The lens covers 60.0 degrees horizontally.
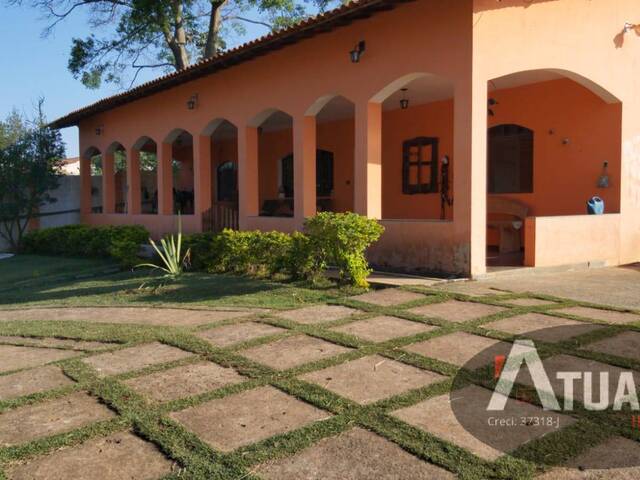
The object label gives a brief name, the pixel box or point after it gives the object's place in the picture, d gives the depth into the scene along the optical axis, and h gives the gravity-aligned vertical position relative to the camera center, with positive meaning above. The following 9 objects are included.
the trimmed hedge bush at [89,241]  10.57 -0.47
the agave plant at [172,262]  8.31 -0.65
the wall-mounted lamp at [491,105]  11.04 +2.23
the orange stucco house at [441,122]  7.86 +1.90
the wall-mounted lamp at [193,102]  12.98 +2.75
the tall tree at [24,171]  16.03 +1.50
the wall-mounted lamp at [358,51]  8.90 +2.68
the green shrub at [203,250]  9.48 -0.54
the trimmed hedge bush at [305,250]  7.20 -0.46
